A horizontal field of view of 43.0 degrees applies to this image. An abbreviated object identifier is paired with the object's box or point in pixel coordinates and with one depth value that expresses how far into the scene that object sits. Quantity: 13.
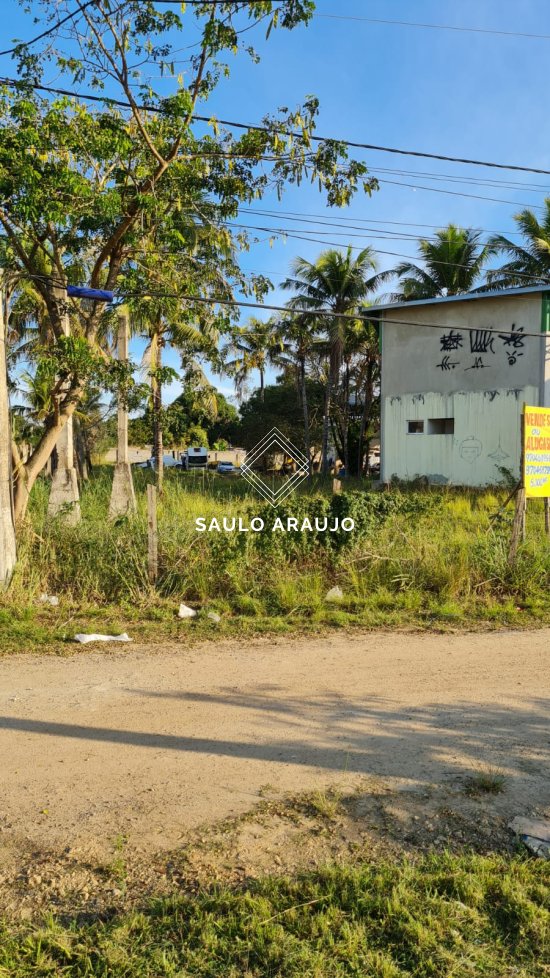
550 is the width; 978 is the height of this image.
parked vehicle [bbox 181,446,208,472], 58.50
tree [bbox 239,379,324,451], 40.78
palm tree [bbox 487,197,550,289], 27.38
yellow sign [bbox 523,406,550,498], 9.99
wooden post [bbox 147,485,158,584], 8.70
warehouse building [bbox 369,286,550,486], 19.39
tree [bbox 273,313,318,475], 34.38
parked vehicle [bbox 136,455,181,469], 53.88
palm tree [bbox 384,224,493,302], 28.53
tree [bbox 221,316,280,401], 35.44
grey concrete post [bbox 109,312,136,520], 15.05
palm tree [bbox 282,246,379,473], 31.80
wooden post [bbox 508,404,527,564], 9.40
